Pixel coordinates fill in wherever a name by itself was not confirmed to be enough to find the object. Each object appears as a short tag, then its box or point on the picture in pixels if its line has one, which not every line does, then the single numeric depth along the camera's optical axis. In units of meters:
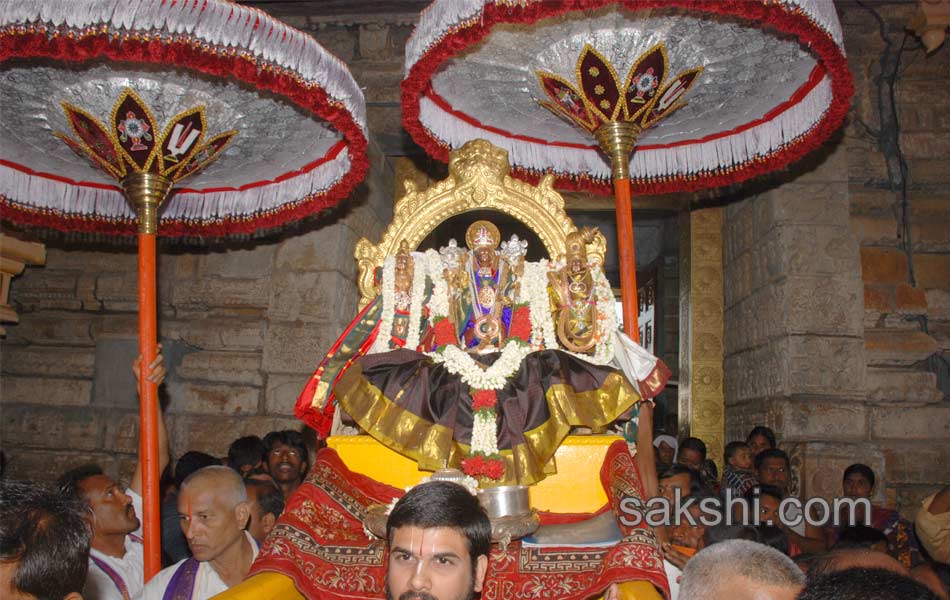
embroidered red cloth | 3.03
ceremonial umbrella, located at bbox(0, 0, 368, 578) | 3.45
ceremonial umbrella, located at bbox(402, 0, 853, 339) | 3.97
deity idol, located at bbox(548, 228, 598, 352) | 4.18
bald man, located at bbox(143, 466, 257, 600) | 3.37
